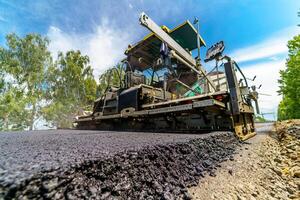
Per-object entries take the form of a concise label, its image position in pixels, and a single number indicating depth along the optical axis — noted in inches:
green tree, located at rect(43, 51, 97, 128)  724.0
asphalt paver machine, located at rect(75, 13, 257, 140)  99.2
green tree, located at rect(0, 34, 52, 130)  590.2
